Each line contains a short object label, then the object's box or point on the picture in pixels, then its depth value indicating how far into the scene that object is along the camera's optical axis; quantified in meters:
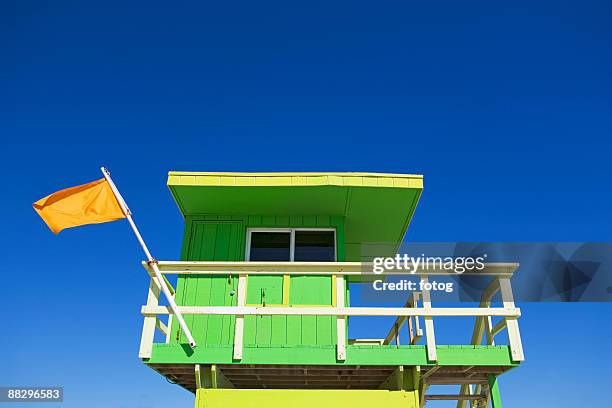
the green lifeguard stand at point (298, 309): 6.96
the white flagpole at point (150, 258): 6.79
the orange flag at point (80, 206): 7.46
